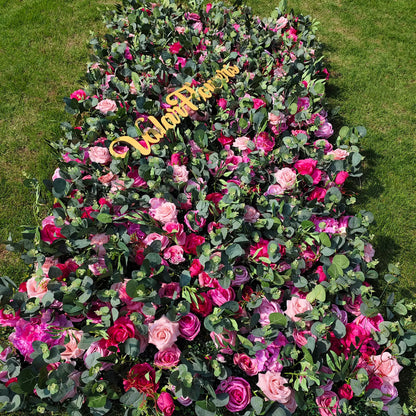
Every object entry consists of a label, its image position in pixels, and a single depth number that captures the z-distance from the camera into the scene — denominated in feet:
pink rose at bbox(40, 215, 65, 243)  6.73
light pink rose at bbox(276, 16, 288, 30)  12.83
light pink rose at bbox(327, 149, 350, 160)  9.13
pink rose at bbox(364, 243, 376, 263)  7.70
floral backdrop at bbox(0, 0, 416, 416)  5.71
